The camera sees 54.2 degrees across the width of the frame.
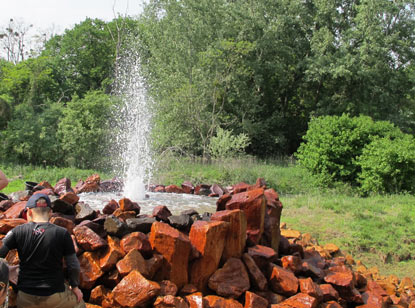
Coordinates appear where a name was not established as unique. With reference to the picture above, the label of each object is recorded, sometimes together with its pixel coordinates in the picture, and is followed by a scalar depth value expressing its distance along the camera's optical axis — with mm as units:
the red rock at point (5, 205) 5801
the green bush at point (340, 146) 14398
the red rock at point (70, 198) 5254
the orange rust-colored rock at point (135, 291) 3980
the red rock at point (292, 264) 5312
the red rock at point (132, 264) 4238
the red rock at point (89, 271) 4281
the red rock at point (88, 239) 4438
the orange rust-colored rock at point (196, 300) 4202
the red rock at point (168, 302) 3992
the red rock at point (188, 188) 10344
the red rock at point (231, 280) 4523
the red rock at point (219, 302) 4316
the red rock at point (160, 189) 10391
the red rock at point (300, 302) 4551
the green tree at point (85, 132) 18062
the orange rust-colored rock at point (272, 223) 5750
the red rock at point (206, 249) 4688
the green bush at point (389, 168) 12953
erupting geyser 9133
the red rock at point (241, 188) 6723
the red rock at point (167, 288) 4234
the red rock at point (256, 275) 4746
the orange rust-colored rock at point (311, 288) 4750
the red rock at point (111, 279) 4293
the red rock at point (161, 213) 5301
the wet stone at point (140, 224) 4953
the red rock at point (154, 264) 4375
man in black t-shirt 3064
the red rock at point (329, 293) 5020
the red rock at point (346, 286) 5242
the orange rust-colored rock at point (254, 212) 5520
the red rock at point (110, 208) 5688
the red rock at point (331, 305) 4837
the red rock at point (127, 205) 5477
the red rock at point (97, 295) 4188
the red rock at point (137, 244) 4512
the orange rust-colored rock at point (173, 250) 4504
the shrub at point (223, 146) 17594
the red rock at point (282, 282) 4824
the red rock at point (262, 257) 5086
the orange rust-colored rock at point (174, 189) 10242
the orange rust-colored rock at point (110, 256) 4332
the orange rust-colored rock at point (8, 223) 4612
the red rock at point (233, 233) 4977
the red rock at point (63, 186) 8383
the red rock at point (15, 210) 5156
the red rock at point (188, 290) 4457
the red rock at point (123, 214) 5341
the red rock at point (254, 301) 4412
